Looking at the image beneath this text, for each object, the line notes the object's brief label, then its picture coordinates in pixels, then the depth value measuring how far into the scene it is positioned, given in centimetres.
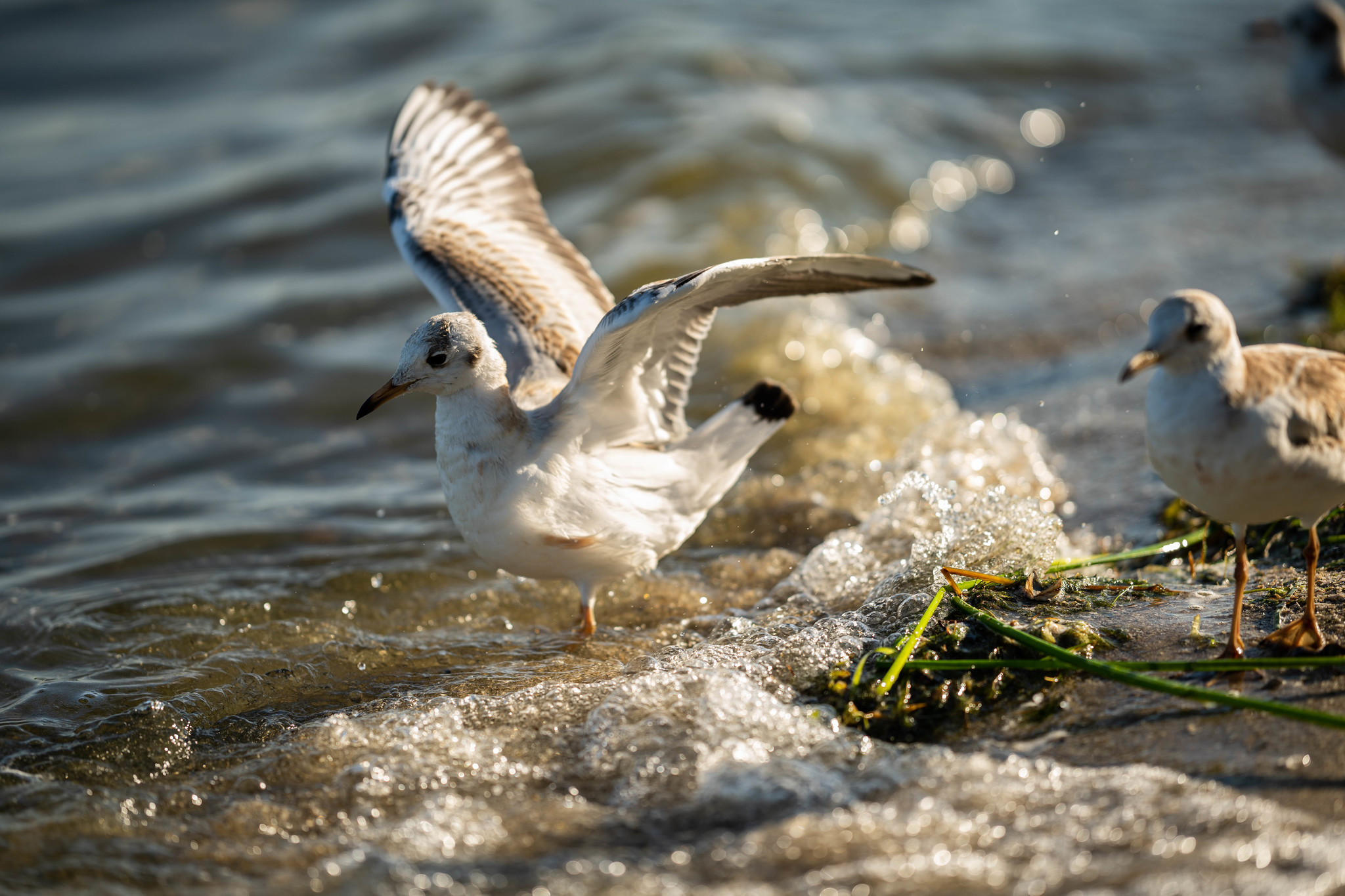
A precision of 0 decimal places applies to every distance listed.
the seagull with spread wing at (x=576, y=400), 915
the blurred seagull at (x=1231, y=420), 635
